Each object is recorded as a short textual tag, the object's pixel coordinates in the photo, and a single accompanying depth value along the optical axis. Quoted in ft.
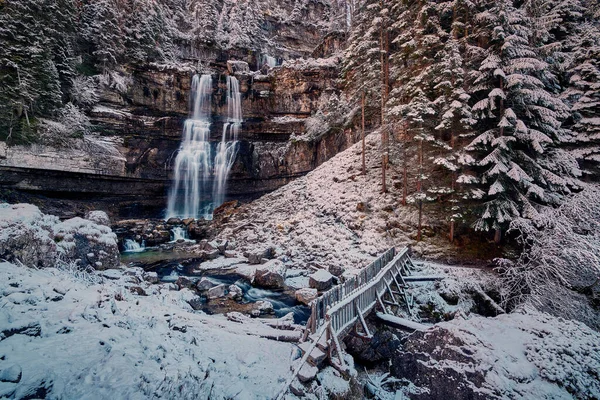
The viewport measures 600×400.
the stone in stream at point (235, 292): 37.24
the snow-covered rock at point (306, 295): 36.09
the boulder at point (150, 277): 41.10
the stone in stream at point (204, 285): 39.29
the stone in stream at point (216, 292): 36.83
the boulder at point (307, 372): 16.46
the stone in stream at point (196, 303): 31.77
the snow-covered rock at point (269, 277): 41.93
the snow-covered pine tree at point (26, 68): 68.39
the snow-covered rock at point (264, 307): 33.45
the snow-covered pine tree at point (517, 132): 37.06
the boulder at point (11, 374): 10.00
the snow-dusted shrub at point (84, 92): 85.25
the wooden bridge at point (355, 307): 18.92
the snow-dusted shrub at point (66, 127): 75.66
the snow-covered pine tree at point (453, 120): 42.98
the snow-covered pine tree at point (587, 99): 38.40
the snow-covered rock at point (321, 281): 38.40
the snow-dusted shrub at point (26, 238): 26.84
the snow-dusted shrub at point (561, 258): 22.43
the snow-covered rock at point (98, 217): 64.08
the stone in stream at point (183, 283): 40.12
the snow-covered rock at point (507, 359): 14.38
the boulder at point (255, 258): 50.88
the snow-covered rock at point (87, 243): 36.35
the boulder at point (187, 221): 85.31
